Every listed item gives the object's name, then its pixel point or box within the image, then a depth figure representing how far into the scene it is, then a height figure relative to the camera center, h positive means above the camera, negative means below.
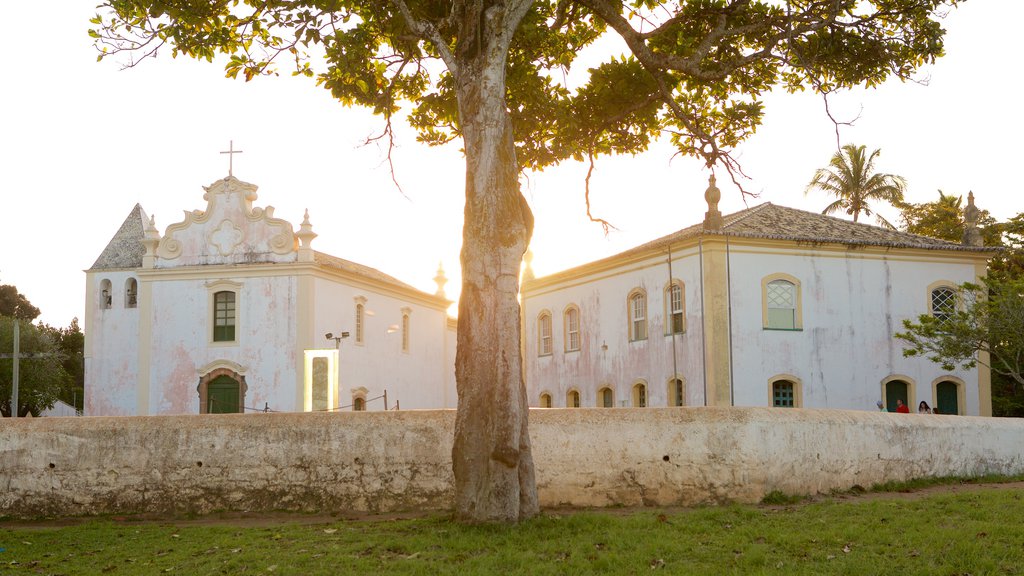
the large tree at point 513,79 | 10.81 +3.93
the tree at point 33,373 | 46.38 +0.73
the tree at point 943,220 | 37.04 +6.24
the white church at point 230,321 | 32.84 +2.10
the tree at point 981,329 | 24.20 +1.15
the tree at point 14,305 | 55.72 +4.55
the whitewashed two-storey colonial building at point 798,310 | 28.03 +1.91
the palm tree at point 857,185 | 45.97 +8.57
